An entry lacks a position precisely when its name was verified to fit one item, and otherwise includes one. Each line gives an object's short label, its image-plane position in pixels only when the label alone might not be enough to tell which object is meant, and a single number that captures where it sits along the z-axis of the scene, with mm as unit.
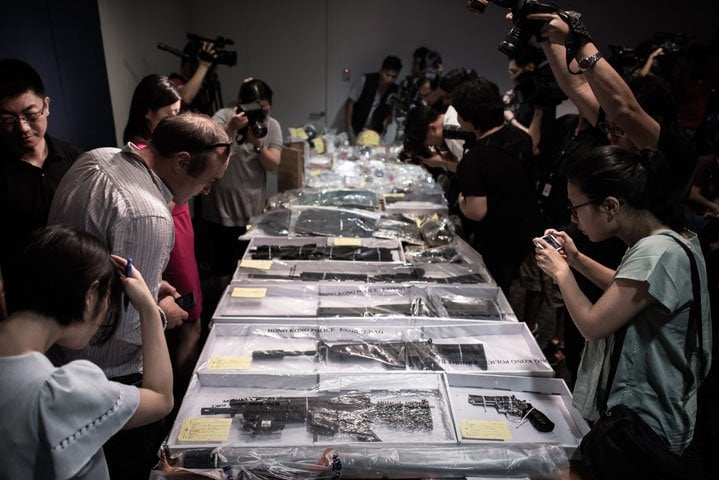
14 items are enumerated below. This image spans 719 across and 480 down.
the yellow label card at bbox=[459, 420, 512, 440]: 1268
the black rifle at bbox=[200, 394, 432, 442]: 1301
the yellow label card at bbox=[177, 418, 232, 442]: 1230
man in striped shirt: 1228
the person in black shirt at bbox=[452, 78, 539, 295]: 2246
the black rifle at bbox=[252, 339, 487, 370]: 1588
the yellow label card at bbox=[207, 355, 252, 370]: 1500
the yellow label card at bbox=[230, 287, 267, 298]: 1879
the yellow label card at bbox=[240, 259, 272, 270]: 2137
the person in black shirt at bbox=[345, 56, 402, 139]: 5168
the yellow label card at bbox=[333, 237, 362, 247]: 2352
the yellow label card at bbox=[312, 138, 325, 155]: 4074
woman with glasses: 1188
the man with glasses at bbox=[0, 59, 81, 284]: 1515
